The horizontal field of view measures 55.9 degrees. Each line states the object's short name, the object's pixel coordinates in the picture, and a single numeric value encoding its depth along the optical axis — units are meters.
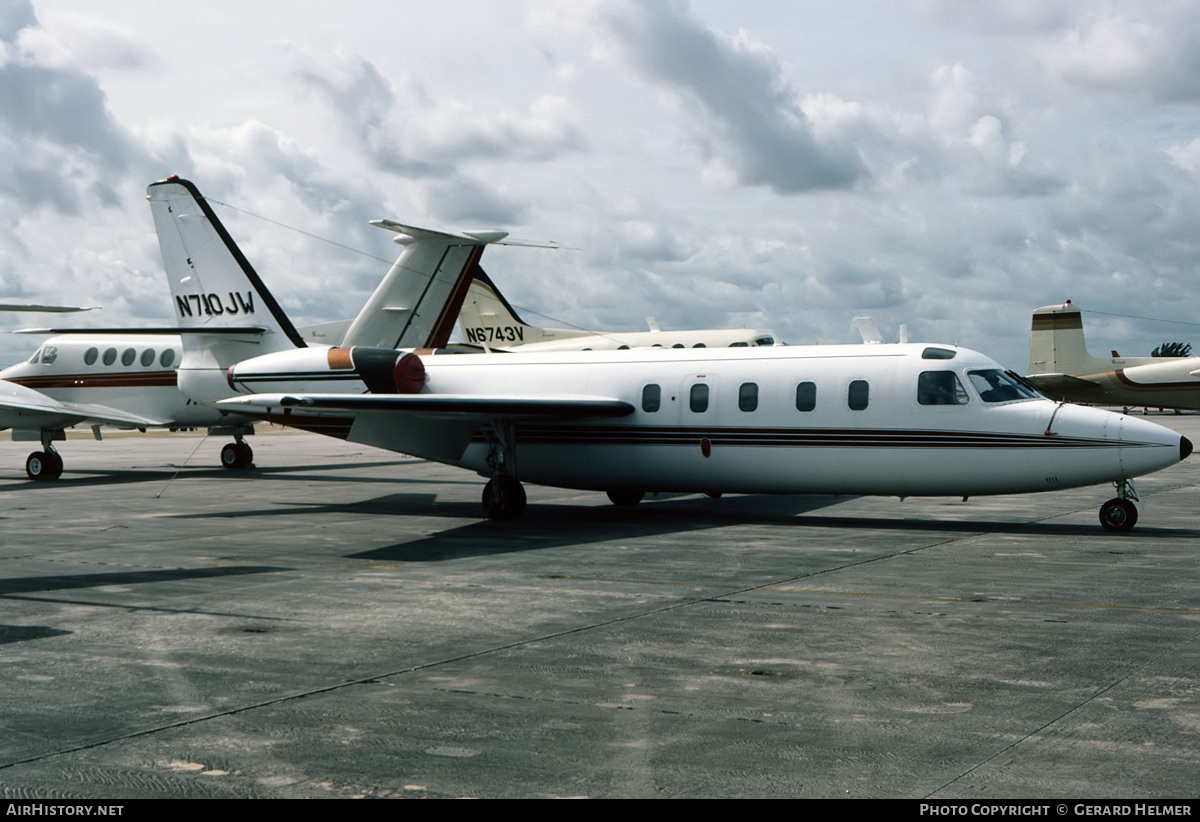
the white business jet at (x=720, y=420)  16.36
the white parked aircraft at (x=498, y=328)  46.92
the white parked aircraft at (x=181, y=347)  24.03
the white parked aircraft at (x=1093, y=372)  50.03
